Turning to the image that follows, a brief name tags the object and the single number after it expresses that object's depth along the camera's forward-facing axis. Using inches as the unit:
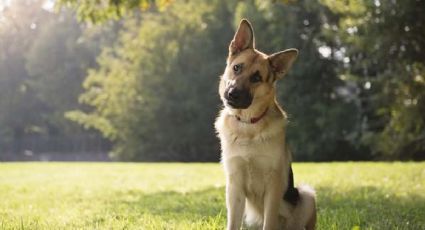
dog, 179.5
